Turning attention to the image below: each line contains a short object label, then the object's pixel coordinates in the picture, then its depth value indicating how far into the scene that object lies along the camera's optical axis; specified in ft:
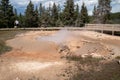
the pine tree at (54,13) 95.95
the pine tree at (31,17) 83.64
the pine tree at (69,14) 77.61
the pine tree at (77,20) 74.82
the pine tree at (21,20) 91.41
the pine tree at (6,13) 73.22
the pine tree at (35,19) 83.98
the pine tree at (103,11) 76.13
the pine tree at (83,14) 86.04
